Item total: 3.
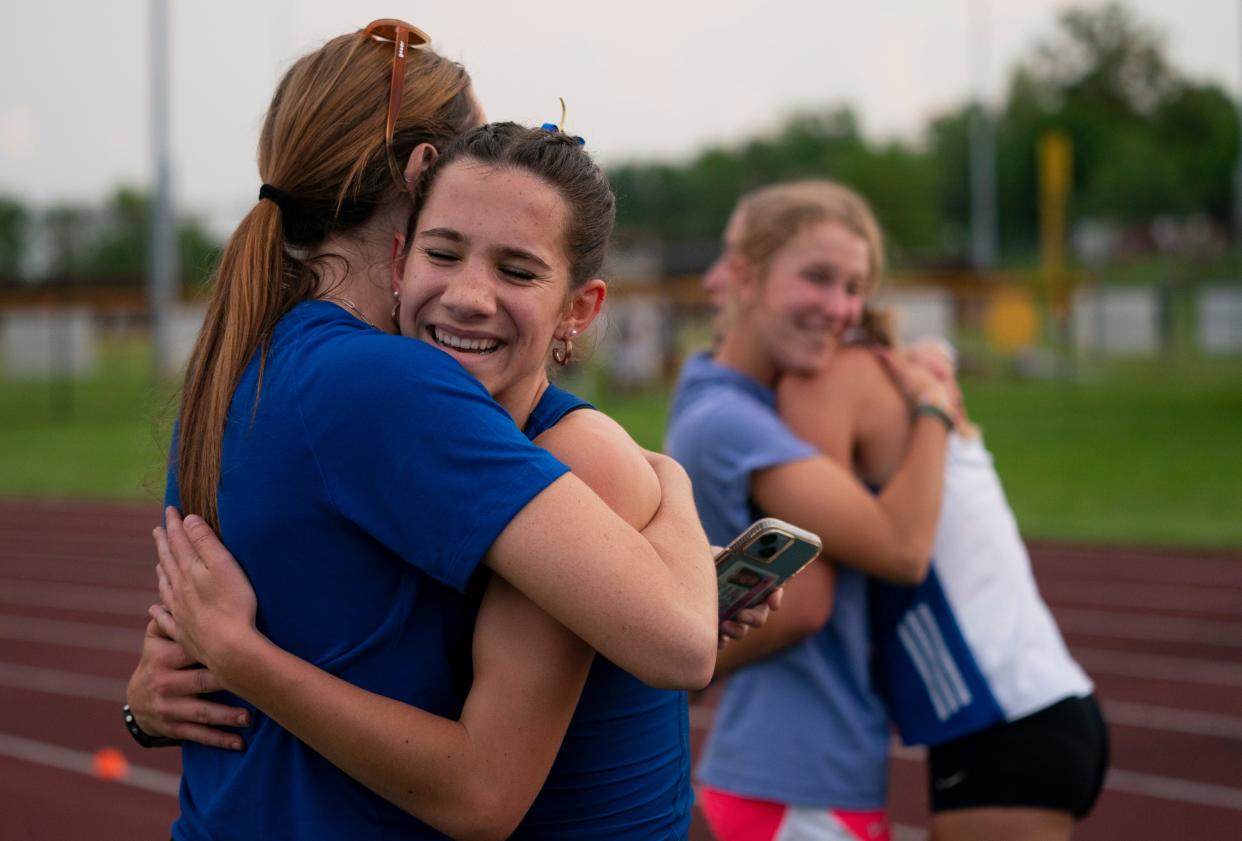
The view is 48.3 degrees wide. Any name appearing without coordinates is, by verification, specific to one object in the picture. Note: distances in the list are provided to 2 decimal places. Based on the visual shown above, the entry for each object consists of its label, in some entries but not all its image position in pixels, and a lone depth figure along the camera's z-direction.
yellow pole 31.92
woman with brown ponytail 1.53
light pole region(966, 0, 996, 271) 43.59
